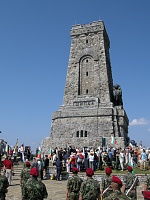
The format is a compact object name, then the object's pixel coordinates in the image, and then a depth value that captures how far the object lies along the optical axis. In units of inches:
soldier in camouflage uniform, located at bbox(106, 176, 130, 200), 168.4
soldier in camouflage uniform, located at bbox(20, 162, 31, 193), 373.0
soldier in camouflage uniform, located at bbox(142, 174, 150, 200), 265.4
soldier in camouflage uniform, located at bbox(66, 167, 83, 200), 294.0
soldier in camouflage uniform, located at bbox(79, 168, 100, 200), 252.5
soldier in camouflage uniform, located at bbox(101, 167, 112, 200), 294.4
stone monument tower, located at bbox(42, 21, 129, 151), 1208.8
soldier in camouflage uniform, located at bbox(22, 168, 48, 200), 233.6
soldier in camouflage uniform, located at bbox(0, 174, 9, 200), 281.4
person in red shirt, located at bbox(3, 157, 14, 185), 505.3
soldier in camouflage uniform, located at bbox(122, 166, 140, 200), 285.0
